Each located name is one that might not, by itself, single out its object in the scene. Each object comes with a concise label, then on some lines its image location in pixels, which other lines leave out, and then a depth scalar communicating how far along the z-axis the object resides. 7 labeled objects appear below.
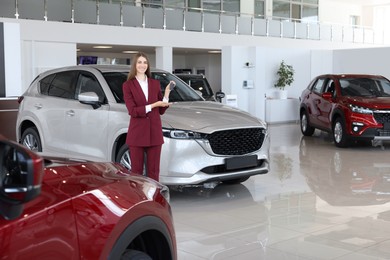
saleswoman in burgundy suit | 5.47
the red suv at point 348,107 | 10.52
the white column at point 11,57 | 10.49
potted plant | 17.42
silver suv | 5.93
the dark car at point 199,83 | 11.90
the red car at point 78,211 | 1.69
